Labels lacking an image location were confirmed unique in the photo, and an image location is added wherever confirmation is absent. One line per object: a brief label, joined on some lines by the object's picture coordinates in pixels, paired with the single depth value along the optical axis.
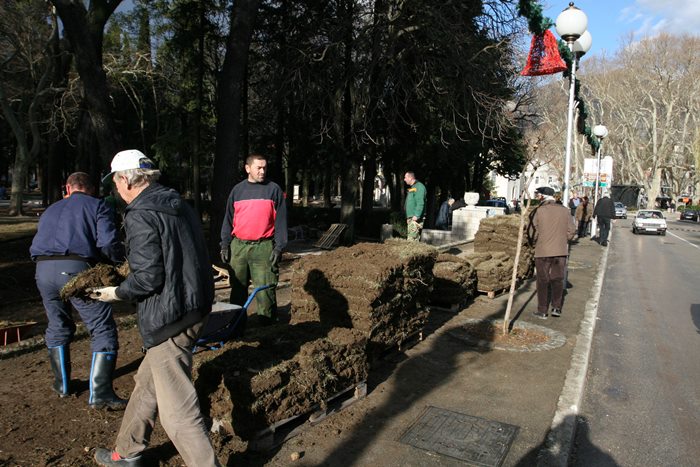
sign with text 24.64
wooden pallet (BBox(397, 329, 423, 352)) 5.59
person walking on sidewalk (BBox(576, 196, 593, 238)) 23.89
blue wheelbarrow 4.45
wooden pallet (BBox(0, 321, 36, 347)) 5.25
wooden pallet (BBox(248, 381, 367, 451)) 3.39
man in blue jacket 3.95
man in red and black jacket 5.22
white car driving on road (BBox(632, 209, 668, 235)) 29.11
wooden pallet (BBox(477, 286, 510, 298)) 8.98
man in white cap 2.73
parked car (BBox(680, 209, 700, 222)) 50.44
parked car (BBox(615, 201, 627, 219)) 47.51
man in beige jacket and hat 7.80
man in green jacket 9.59
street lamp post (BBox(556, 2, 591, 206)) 9.02
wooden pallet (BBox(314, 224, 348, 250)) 15.71
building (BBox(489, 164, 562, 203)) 72.25
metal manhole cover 3.61
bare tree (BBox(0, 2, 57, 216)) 19.44
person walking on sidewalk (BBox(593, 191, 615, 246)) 20.25
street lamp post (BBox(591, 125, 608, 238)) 22.73
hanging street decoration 9.80
